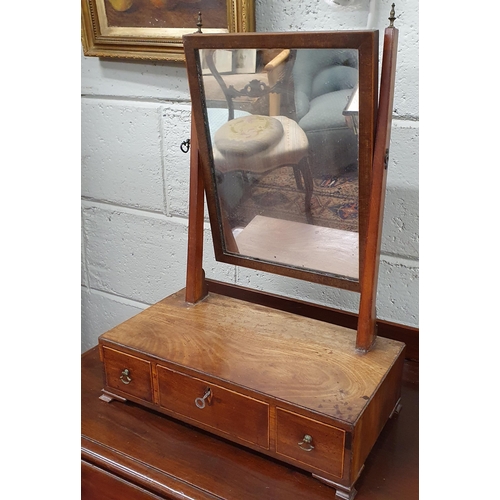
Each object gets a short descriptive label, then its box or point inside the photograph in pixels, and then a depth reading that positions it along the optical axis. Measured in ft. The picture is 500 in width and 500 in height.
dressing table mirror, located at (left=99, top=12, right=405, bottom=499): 2.37
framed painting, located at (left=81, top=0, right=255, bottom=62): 3.19
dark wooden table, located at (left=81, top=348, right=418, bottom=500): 2.43
